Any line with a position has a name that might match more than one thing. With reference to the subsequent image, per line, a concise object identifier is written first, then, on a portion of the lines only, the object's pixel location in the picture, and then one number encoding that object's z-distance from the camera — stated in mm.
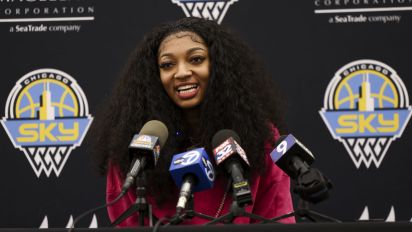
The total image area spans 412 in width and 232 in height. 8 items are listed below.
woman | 5738
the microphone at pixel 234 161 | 5144
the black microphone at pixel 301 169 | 5152
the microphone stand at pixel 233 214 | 5133
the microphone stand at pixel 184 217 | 5130
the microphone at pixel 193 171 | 5219
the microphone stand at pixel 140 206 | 5182
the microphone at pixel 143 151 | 5190
